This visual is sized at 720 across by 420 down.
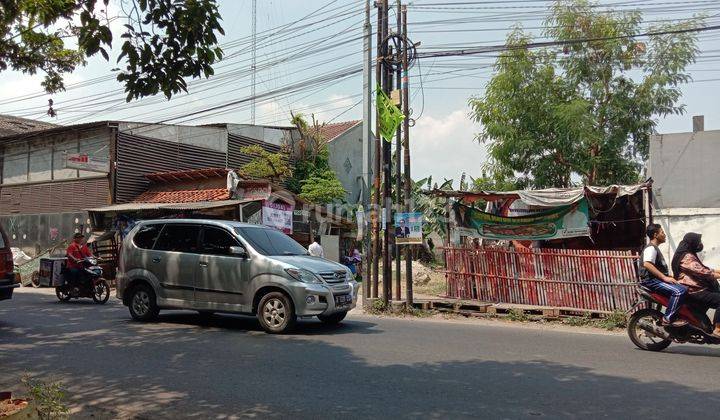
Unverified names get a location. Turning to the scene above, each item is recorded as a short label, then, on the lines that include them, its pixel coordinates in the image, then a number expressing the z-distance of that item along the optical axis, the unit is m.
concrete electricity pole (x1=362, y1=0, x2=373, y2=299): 17.42
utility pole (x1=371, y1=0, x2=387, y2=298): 12.97
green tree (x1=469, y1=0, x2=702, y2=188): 17.78
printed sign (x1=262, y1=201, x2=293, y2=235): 19.77
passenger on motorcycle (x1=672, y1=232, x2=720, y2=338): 7.49
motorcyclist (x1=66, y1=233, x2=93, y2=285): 14.31
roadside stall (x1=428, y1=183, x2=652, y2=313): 11.50
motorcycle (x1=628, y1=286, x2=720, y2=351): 7.58
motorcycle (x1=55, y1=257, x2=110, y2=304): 14.30
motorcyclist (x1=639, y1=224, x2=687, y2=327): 7.67
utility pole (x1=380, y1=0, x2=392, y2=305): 12.90
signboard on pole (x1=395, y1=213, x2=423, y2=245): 12.80
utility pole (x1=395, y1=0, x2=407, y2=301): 13.15
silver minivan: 9.12
